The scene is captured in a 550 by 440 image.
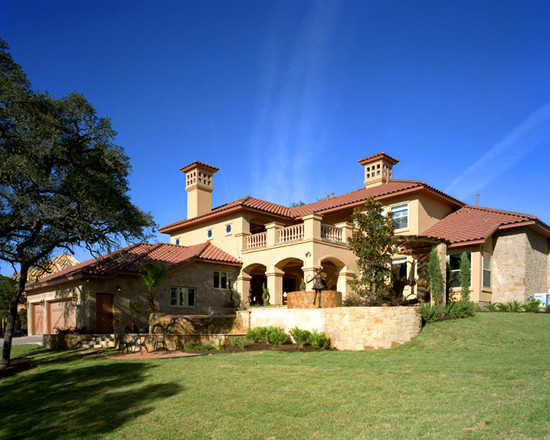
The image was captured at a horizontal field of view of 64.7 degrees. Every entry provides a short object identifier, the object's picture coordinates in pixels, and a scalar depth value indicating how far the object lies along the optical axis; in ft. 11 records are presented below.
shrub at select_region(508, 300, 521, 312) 63.98
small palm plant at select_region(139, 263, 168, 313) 65.62
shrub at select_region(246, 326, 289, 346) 54.54
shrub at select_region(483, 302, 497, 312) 66.03
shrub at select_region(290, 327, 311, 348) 52.06
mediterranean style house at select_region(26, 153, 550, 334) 69.97
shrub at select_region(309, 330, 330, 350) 50.70
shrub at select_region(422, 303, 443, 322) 52.90
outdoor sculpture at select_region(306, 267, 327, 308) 56.70
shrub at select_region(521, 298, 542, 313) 64.10
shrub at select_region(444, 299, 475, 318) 55.31
